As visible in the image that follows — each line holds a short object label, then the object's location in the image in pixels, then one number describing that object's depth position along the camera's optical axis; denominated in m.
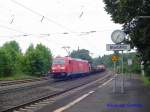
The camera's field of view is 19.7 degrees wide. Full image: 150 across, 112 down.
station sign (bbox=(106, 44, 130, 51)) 26.37
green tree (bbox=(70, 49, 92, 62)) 132.75
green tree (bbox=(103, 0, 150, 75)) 30.30
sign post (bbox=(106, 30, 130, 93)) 25.33
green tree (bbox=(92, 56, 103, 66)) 182.99
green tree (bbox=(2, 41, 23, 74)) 63.99
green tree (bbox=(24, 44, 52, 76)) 70.75
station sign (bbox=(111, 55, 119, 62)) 27.00
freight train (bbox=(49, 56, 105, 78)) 52.00
